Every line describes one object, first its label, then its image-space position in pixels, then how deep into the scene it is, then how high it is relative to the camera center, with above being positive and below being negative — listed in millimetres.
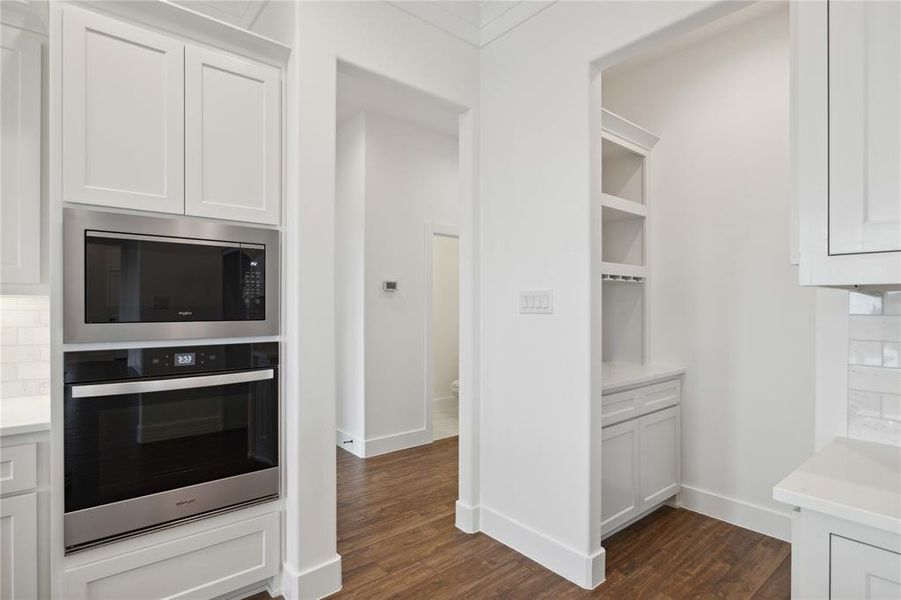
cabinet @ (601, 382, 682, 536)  2475 -948
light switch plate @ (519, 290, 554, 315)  2393 -22
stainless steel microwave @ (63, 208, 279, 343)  1689 +71
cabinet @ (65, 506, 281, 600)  1727 -1058
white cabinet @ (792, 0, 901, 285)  1199 +426
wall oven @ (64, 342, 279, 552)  1682 -547
